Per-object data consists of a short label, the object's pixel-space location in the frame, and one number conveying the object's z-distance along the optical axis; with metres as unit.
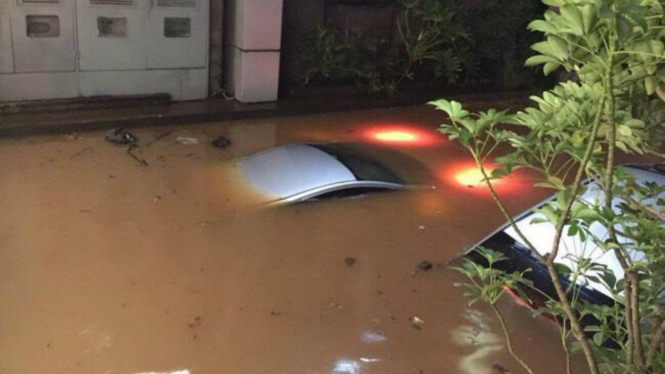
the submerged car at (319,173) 5.04
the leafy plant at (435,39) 7.98
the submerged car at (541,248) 3.53
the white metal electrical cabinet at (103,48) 6.28
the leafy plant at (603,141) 1.70
